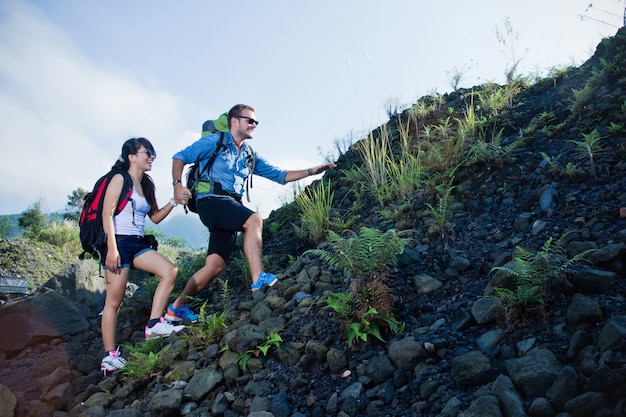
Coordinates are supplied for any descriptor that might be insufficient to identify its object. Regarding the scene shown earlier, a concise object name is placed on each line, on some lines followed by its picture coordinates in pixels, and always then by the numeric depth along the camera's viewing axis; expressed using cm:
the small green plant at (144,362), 353
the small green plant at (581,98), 523
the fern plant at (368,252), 343
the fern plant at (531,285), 254
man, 459
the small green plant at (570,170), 407
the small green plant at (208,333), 375
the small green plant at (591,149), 402
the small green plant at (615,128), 432
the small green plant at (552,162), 431
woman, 402
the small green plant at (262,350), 323
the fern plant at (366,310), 295
